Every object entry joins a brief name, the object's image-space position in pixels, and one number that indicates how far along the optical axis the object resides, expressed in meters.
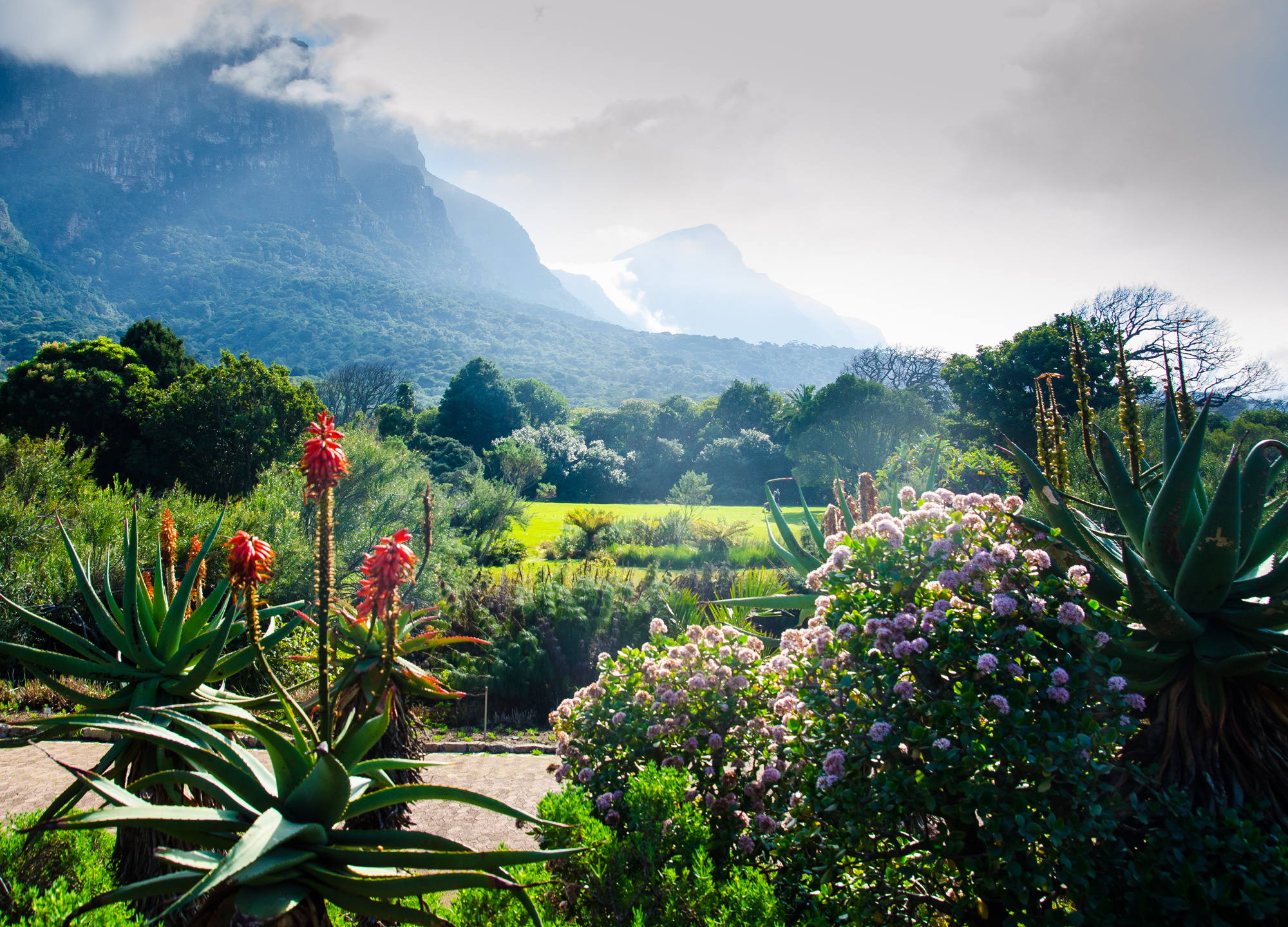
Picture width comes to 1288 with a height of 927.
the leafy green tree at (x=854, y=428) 41.06
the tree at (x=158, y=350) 27.81
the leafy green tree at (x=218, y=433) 20.27
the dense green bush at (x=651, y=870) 2.57
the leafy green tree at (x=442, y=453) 35.00
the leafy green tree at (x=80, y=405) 23.25
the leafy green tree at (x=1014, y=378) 29.45
